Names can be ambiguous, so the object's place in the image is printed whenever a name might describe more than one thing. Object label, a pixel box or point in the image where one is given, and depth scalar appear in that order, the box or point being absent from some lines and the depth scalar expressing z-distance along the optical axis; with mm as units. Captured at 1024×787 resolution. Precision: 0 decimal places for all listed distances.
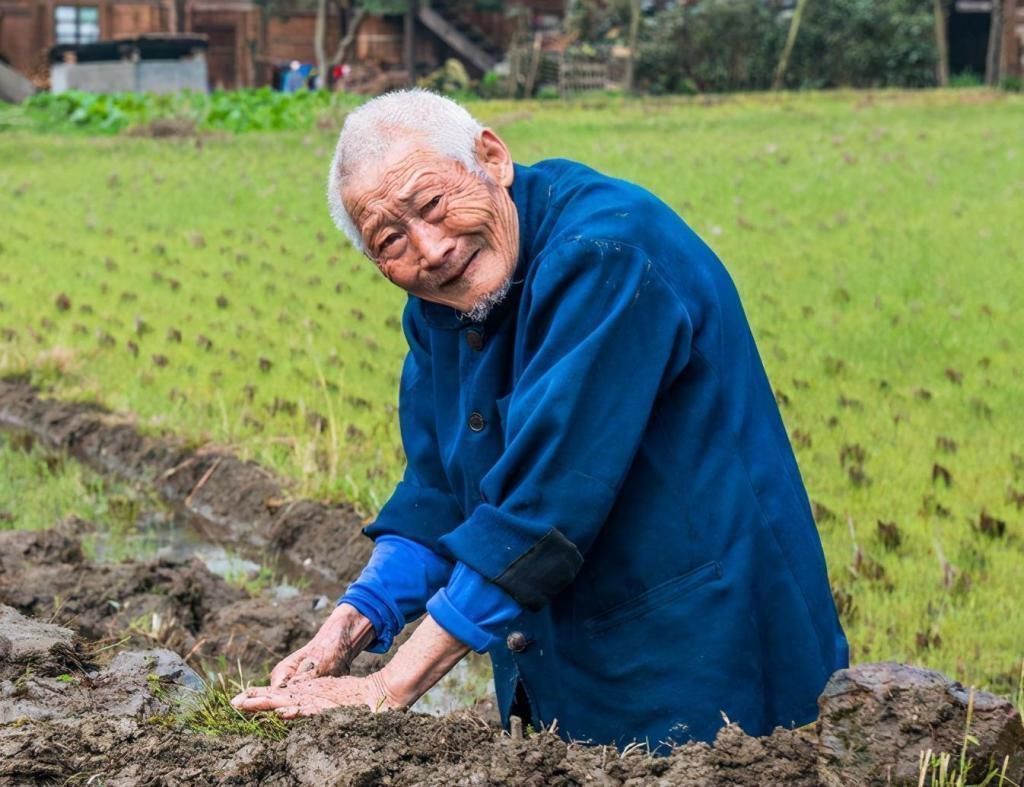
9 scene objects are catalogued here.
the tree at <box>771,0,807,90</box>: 28359
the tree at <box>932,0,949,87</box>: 28750
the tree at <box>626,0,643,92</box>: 28516
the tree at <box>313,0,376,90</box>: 29312
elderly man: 2527
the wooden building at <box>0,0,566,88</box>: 31047
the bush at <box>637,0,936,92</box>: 29578
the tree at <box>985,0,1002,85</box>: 28688
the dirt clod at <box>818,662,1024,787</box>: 2531
